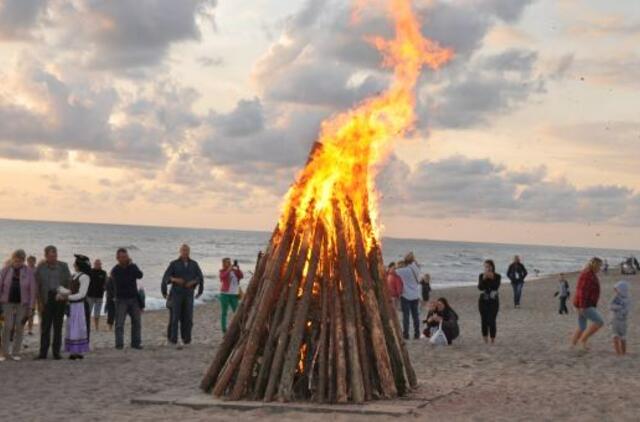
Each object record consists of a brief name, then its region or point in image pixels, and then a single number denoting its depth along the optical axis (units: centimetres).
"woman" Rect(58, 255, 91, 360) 1368
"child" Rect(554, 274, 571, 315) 2683
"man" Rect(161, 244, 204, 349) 1536
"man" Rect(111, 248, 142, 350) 1490
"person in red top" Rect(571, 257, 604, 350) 1458
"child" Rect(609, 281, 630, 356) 1459
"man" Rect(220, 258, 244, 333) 1733
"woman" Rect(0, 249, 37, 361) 1320
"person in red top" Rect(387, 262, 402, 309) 1650
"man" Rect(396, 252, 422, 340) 1628
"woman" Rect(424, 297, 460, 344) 1603
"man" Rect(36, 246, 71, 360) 1359
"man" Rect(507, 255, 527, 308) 2703
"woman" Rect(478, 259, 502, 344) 1587
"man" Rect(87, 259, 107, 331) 1659
